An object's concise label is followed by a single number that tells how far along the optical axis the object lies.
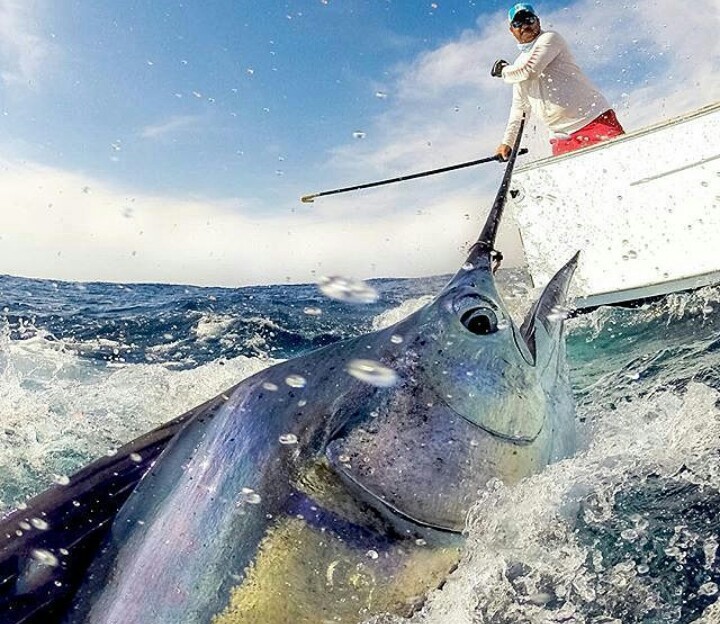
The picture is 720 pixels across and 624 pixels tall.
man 6.12
